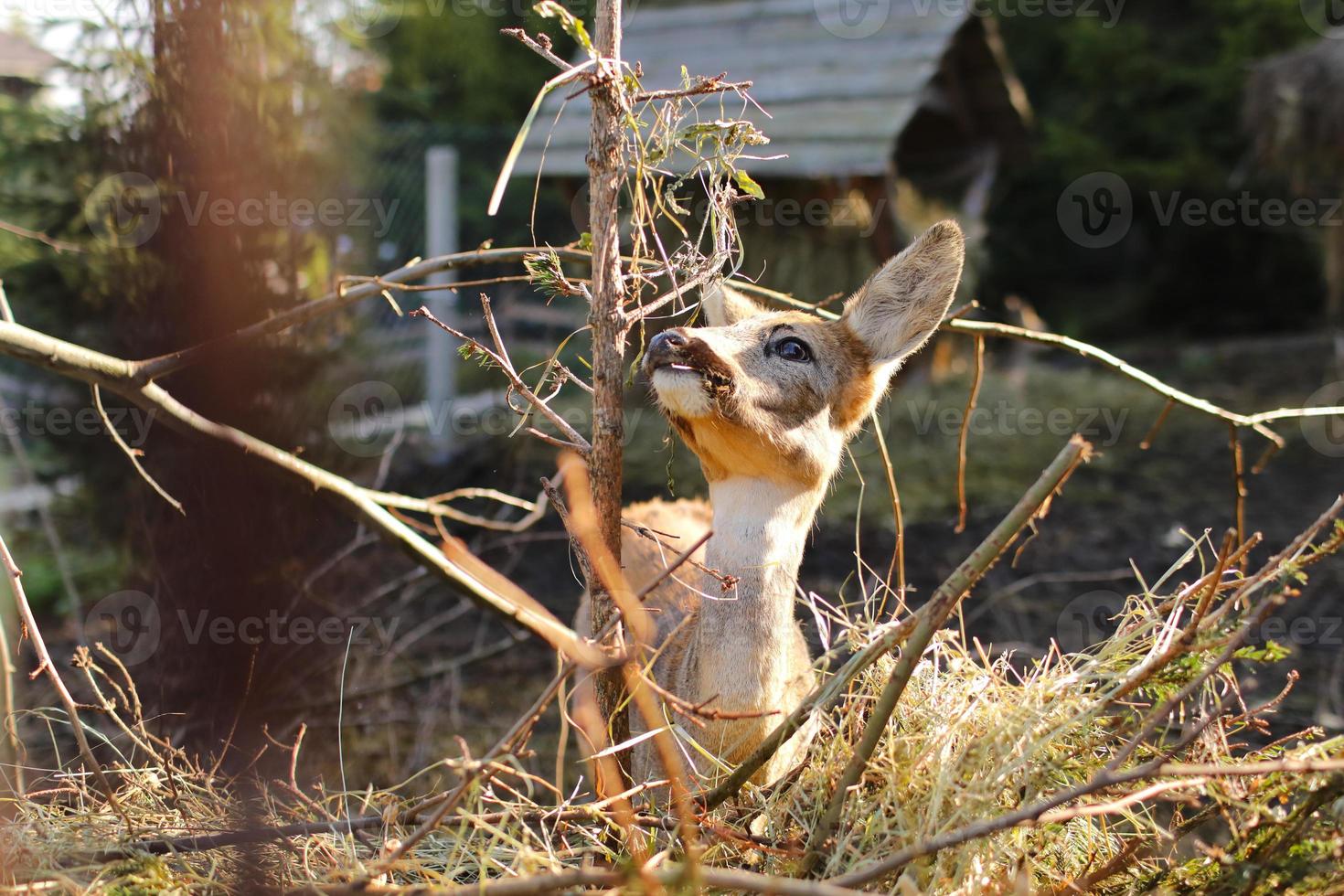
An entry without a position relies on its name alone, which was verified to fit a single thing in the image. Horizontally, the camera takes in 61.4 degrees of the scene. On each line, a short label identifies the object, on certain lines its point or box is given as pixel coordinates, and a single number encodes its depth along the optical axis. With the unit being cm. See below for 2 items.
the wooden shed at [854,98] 850
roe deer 267
